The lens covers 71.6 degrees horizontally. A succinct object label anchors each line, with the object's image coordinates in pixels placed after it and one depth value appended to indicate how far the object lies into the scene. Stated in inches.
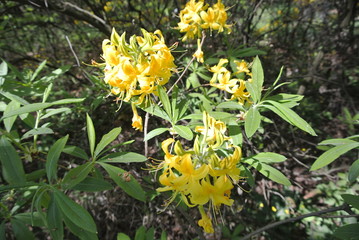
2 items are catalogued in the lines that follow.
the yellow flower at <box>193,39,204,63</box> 19.8
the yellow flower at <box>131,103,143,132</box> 17.3
